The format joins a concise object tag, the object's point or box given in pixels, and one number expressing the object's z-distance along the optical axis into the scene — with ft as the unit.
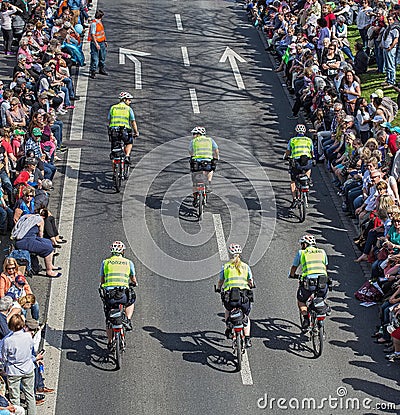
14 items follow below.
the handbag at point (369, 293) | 55.98
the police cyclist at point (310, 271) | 50.39
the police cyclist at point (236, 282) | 49.29
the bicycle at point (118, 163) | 69.21
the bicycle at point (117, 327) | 48.91
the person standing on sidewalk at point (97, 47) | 91.15
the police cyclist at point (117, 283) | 49.03
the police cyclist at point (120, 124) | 69.46
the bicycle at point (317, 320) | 50.19
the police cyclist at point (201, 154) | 65.77
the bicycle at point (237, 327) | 49.14
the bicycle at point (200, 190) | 65.46
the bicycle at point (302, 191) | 65.36
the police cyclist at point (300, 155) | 65.31
